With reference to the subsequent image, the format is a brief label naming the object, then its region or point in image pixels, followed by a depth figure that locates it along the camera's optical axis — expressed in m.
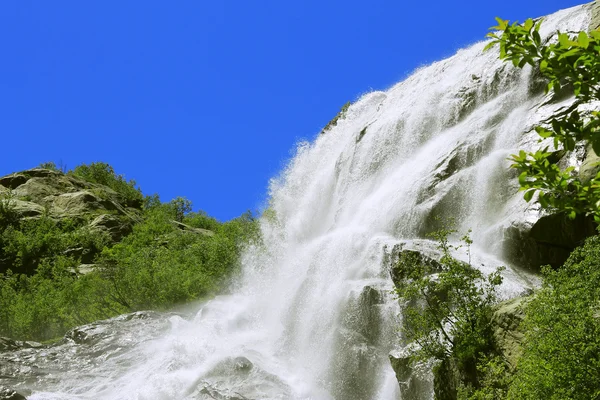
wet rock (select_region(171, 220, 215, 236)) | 69.28
